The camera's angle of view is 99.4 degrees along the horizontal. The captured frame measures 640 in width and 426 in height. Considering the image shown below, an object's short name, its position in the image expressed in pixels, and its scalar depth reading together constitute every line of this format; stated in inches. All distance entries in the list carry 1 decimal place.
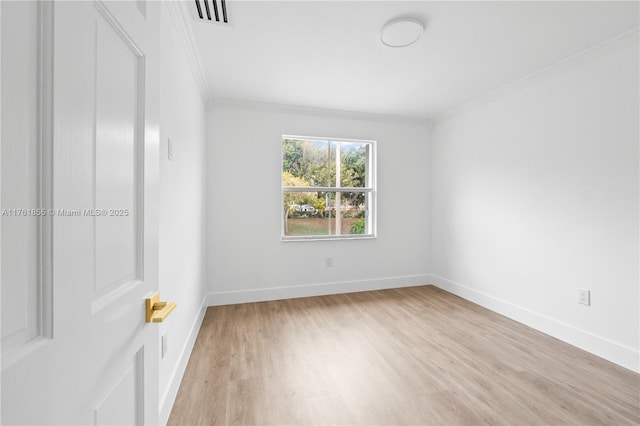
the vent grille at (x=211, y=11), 64.7
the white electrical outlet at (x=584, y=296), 86.7
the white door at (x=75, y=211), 14.6
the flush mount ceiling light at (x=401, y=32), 71.0
